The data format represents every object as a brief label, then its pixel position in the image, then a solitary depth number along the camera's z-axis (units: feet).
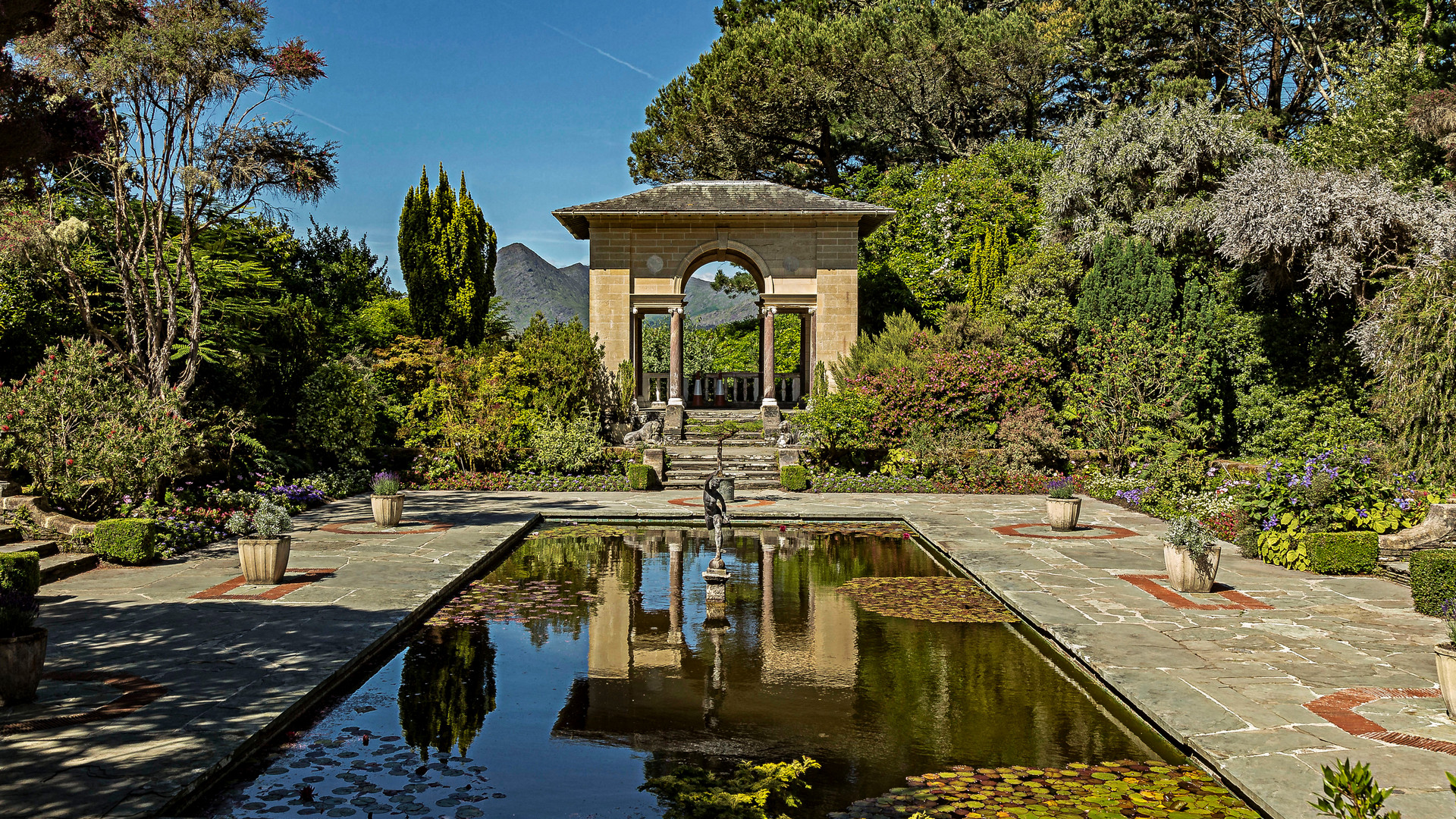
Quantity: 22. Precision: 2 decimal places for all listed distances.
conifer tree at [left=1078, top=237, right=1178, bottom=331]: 66.54
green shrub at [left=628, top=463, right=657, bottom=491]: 67.36
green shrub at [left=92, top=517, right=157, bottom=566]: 37.50
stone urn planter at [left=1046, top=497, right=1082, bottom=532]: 48.16
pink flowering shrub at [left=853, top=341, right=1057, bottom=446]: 68.95
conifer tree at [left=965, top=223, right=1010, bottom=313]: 85.35
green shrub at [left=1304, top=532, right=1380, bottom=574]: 36.86
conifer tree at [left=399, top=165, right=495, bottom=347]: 83.56
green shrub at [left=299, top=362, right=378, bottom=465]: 63.36
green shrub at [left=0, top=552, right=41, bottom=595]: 26.78
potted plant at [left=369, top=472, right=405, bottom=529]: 48.42
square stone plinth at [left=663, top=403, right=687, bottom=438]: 79.87
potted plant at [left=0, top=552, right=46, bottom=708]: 20.66
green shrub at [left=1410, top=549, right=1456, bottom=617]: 29.84
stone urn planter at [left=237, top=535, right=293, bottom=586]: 33.73
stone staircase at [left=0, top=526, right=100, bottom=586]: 34.88
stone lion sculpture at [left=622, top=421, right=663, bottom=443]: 77.82
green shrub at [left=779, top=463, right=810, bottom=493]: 67.31
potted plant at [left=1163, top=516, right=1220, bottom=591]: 33.32
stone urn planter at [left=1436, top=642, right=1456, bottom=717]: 20.39
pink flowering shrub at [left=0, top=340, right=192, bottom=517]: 40.96
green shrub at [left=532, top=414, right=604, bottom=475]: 70.49
